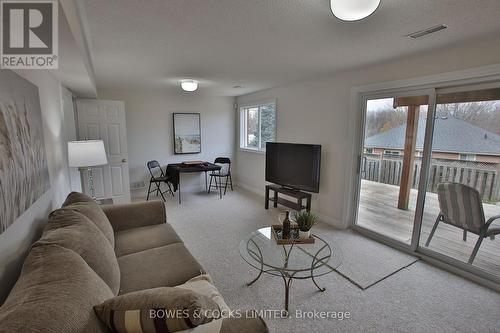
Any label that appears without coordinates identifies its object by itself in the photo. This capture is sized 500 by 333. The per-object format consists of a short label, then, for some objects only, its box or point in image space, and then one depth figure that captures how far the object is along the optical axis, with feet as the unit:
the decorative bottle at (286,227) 7.19
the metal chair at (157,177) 16.72
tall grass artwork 3.89
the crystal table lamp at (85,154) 8.69
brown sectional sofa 2.67
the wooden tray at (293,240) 6.94
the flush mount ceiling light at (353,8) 4.09
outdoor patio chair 7.86
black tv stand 12.57
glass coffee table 6.18
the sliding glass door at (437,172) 7.63
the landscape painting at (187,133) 18.26
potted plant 7.05
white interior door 13.92
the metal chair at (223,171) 18.70
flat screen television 12.27
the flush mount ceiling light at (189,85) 12.60
